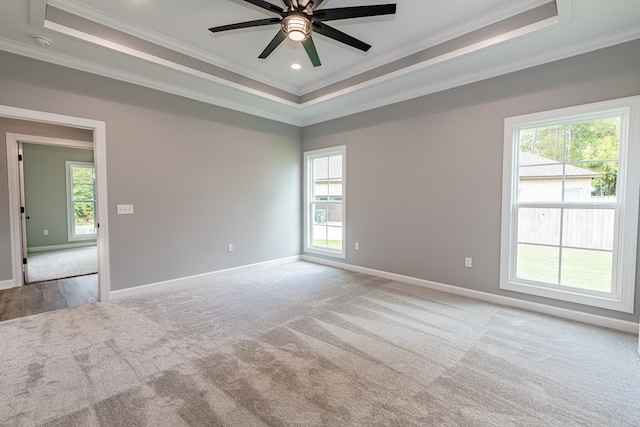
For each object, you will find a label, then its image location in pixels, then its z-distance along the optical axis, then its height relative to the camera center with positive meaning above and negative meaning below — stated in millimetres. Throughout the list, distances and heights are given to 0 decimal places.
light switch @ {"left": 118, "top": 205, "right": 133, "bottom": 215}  3594 -115
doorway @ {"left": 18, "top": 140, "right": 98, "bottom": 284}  6477 -107
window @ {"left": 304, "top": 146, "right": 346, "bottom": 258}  5219 +24
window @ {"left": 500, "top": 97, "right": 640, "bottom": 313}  2686 +4
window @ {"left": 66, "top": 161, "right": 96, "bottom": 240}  7160 -4
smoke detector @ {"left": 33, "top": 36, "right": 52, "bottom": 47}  2773 +1609
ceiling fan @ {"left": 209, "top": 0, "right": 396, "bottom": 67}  2141 +1488
